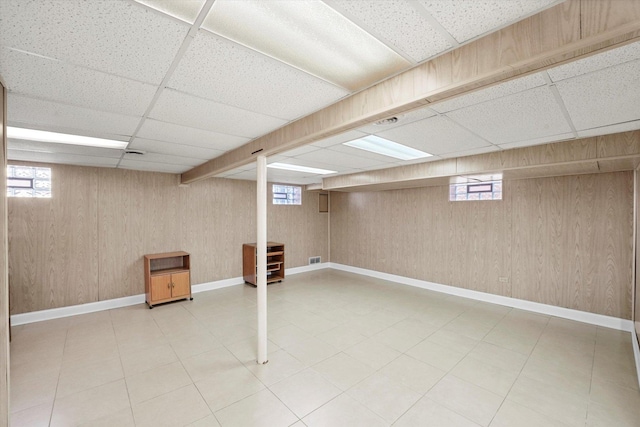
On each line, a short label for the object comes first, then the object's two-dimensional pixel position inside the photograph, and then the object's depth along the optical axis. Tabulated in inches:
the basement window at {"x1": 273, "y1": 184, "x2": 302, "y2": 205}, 272.2
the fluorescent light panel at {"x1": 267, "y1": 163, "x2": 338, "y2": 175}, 171.3
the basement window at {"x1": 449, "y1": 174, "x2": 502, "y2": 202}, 183.2
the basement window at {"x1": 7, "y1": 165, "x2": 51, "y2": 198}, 152.3
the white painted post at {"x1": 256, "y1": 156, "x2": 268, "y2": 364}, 115.0
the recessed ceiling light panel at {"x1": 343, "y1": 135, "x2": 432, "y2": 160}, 116.0
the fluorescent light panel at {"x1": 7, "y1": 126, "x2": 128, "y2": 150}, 100.1
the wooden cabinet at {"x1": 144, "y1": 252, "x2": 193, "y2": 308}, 180.7
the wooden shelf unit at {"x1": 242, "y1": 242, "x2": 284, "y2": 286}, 232.2
